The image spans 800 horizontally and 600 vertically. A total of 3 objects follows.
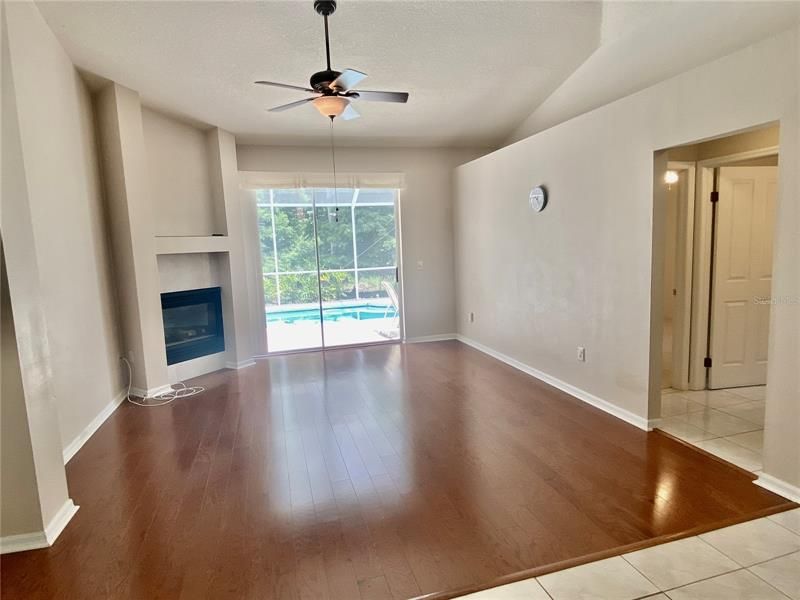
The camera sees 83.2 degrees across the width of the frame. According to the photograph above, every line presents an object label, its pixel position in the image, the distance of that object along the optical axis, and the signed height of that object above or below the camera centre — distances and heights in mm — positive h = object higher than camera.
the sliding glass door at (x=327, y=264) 5848 -117
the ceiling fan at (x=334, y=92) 2697 +1030
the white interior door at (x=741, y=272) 3793 -278
